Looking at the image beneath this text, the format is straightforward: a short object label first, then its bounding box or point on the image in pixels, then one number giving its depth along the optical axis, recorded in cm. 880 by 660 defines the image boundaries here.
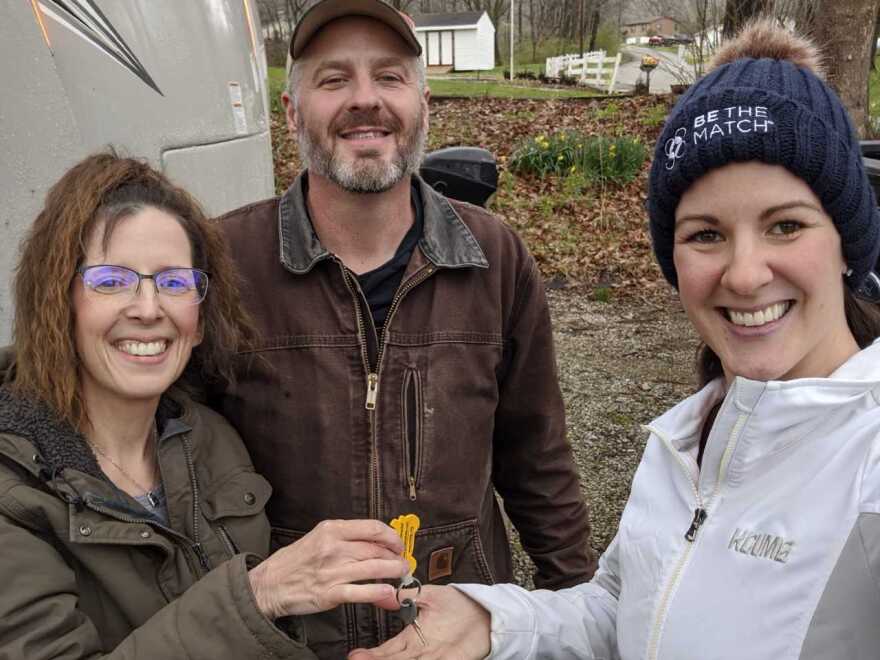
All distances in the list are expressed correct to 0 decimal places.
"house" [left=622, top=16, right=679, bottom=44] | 7538
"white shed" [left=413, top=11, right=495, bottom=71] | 5316
